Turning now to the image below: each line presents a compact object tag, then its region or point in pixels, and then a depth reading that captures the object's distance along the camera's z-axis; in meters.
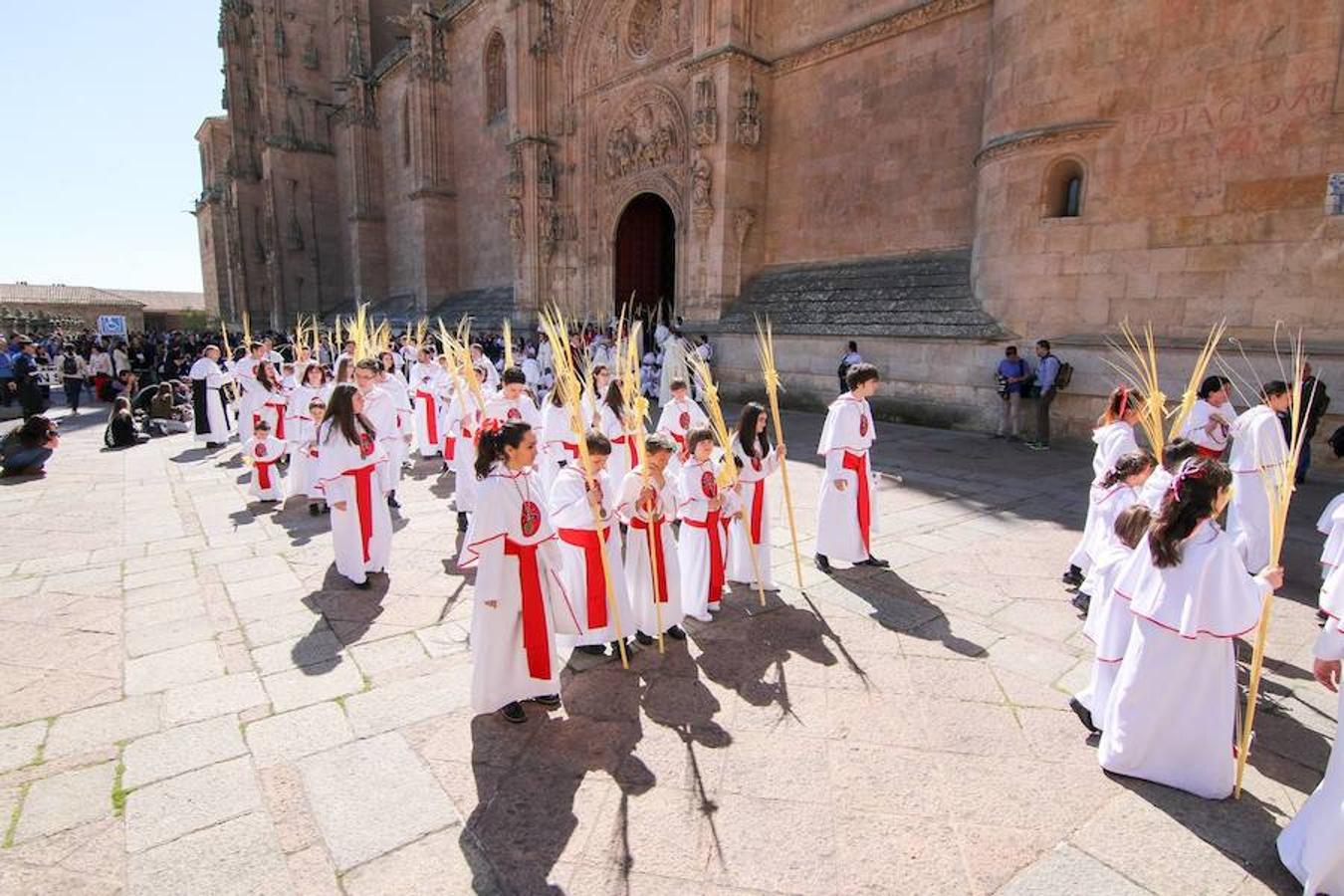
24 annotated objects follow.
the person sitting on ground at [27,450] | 9.47
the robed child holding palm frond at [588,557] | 4.14
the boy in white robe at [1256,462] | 5.17
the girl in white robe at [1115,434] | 4.89
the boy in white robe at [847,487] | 5.65
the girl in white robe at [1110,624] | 3.29
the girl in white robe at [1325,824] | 2.33
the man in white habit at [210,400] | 11.52
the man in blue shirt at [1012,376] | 10.52
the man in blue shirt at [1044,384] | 10.12
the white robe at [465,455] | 6.96
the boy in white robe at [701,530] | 4.77
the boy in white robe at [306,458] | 7.59
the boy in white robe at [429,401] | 10.37
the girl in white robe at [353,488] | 5.45
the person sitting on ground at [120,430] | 11.80
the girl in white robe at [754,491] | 5.21
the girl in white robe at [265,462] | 7.84
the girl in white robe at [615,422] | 7.18
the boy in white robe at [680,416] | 6.84
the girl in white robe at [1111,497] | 4.13
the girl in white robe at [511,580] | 3.53
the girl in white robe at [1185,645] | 2.79
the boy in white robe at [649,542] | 4.29
